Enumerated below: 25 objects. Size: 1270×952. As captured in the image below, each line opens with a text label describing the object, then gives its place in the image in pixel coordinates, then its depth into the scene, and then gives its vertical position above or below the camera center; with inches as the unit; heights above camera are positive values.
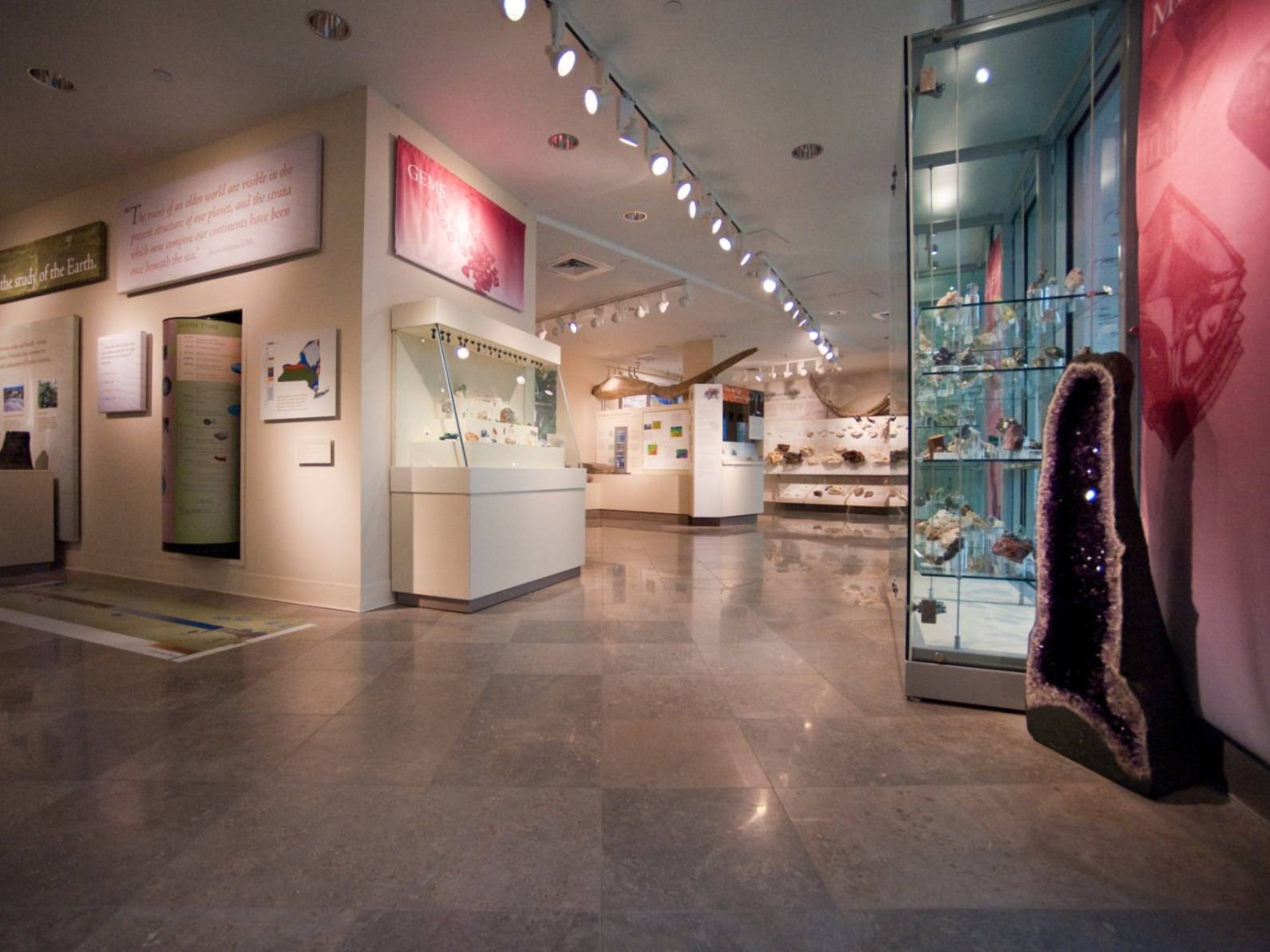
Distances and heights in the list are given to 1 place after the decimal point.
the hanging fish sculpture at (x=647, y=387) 423.5 +69.7
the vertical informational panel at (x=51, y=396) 213.0 +28.6
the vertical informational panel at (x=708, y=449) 413.1 +16.7
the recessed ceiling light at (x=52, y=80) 149.6 +104.6
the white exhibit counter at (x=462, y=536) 154.3 -18.5
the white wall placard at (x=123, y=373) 194.7 +33.6
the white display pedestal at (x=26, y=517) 202.4 -17.4
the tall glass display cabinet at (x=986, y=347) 94.3 +22.6
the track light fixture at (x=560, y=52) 123.5 +94.7
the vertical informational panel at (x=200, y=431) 173.5 +12.2
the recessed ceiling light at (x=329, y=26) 130.3 +104.0
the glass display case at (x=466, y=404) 164.2 +21.6
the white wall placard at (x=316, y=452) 156.9 +5.3
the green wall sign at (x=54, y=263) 205.2 +78.8
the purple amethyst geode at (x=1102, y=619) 68.1 -18.9
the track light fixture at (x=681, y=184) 185.8 +95.4
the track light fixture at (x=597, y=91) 139.6 +96.2
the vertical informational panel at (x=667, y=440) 424.8 +24.3
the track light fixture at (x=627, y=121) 153.1 +95.0
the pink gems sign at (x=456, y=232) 164.7 +78.0
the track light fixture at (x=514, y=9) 115.5 +94.7
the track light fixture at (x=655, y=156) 166.7 +95.1
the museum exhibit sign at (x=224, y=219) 159.8 +77.3
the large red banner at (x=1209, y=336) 62.5 +17.2
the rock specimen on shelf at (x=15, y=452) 216.4 +6.8
